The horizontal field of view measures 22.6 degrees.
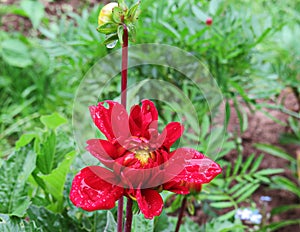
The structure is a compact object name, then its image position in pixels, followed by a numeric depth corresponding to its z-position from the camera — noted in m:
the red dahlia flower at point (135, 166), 0.42
